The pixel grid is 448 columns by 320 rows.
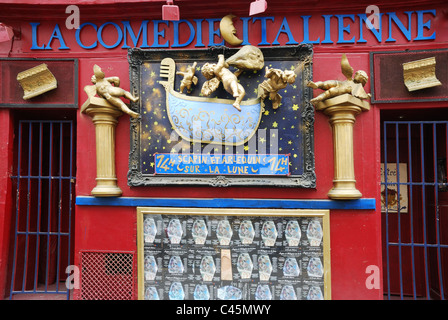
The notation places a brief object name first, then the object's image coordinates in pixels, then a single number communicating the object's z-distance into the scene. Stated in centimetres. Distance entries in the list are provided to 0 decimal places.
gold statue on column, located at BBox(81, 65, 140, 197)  414
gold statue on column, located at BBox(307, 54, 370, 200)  398
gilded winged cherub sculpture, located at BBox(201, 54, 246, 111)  401
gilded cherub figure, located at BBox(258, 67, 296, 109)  382
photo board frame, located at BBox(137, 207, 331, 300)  410
